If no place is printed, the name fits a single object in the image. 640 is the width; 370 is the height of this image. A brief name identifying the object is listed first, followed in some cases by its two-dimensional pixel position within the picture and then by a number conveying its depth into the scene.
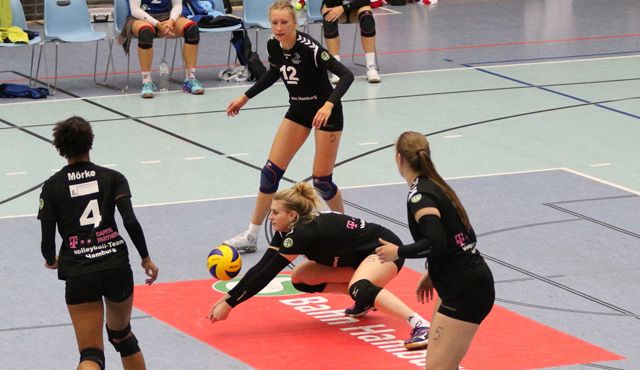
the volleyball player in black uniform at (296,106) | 14.05
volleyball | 13.27
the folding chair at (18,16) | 23.50
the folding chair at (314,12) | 25.16
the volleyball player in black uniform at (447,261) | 9.44
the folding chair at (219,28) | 23.72
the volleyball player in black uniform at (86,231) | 9.67
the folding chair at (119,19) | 23.31
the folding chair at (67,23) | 23.36
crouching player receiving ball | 11.90
